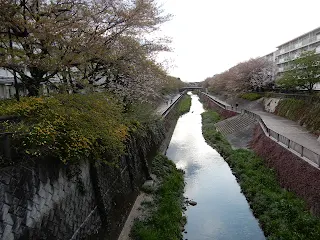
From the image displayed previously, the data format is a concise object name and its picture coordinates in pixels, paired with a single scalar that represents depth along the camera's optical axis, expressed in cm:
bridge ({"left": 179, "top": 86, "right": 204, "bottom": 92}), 12138
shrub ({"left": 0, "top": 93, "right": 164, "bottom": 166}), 658
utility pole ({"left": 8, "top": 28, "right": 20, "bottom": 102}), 916
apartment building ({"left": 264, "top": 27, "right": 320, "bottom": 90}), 5853
